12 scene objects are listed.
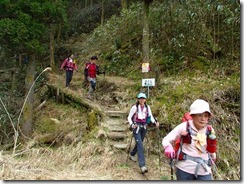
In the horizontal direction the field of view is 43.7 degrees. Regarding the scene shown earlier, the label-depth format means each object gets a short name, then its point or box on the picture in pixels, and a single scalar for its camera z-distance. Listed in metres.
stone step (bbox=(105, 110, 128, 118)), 9.73
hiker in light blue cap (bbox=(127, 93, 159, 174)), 6.80
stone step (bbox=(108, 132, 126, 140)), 8.64
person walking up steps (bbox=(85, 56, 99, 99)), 11.81
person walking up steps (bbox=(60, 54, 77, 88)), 13.36
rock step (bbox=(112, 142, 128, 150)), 8.18
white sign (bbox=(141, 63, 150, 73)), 10.01
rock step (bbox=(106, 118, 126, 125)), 9.31
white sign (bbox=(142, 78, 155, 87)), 9.88
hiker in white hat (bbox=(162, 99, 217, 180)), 3.72
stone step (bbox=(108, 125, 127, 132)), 8.92
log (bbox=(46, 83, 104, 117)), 10.30
